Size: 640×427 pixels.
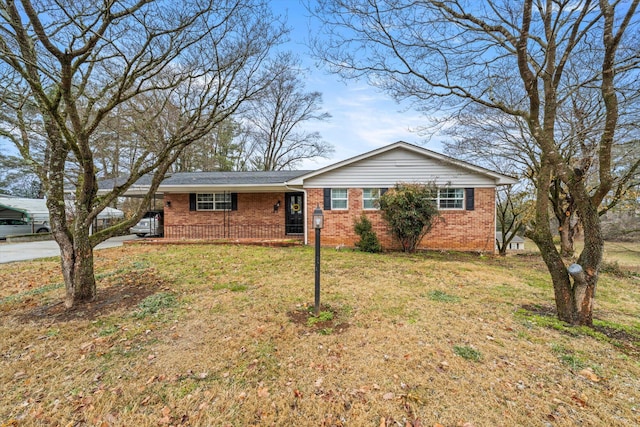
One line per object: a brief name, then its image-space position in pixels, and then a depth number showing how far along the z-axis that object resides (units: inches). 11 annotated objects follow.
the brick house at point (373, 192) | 422.0
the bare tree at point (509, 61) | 149.6
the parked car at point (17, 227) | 605.8
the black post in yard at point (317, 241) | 159.3
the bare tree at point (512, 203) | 454.3
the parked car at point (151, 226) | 567.5
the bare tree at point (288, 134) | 977.5
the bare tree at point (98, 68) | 144.6
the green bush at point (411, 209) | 385.1
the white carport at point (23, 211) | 652.7
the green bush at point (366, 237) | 406.8
